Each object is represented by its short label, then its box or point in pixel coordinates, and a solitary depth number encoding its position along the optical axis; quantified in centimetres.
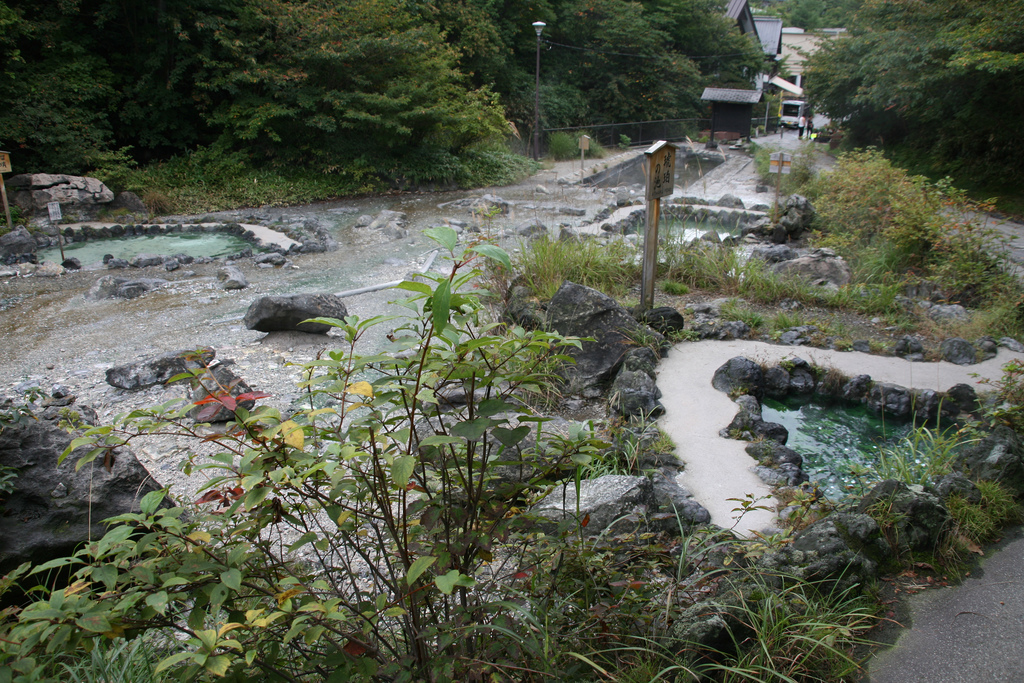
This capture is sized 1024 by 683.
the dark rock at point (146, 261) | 773
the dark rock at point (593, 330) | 438
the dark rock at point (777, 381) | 455
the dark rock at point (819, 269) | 654
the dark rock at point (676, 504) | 281
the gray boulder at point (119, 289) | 658
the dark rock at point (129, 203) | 1115
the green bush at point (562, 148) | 1953
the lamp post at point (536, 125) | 1733
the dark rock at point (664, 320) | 507
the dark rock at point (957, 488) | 279
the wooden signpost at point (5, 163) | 784
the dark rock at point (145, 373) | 432
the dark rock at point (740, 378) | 433
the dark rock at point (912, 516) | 255
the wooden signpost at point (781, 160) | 942
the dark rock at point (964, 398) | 409
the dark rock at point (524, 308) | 475
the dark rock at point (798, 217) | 883
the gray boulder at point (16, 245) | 788
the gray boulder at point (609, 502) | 254
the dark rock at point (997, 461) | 290
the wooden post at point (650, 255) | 525
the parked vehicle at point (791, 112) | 3382
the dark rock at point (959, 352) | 464
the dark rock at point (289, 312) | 518
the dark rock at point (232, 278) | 682
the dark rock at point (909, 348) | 486
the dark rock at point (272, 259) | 793
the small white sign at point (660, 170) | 520
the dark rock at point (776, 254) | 751
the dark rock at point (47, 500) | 216
